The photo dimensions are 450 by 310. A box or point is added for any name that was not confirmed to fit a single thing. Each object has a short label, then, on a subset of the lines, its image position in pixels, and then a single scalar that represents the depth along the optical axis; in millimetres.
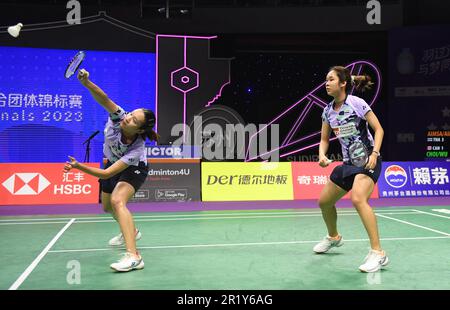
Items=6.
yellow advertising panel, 8797
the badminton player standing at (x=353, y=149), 3672
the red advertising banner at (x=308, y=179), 9016
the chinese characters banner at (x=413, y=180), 9445
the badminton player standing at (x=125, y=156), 3688
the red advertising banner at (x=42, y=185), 8062
